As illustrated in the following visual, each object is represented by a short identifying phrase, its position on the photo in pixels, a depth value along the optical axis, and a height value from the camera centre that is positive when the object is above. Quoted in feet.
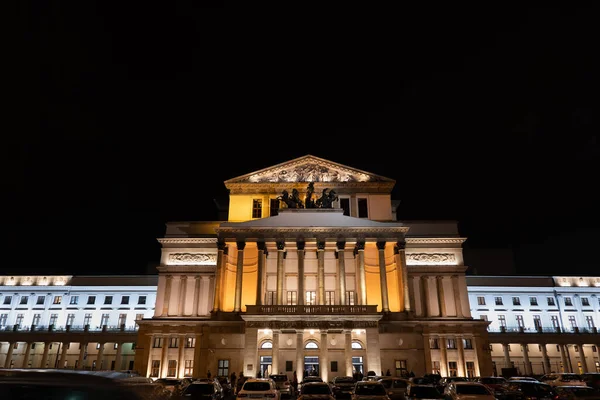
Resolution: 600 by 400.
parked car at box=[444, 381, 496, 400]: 65.00 -1.64
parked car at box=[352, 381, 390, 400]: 65.51 -1.63
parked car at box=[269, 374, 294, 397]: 99.19 -1.19
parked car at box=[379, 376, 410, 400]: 82.74 -1.22
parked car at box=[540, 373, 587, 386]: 93.30 -0.05
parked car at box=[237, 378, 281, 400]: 65.67 -1.47
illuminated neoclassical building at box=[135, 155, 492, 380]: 147.02 +31.10
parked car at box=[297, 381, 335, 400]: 63.36 -1.72
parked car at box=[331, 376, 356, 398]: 82.58 -1.29
